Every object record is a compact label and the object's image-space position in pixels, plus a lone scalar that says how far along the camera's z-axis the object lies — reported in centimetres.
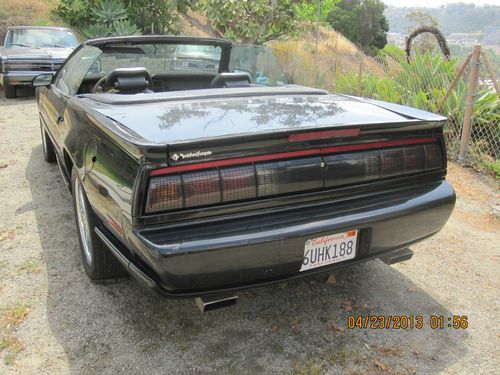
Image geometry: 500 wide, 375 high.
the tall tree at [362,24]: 4103
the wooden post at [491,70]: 520
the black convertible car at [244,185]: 197
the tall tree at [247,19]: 1138
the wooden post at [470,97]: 532
